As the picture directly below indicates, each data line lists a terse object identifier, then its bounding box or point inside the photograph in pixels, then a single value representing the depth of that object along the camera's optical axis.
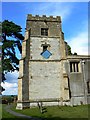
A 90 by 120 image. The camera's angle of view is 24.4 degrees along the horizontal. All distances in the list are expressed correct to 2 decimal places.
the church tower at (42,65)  28.82
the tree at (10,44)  36.00
